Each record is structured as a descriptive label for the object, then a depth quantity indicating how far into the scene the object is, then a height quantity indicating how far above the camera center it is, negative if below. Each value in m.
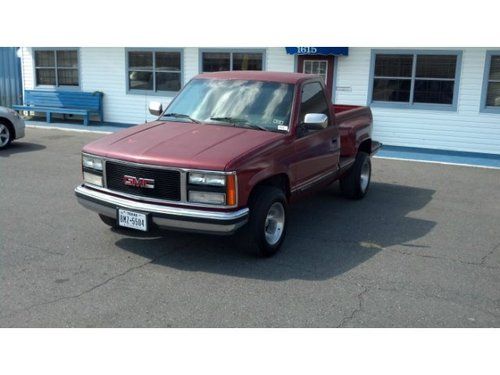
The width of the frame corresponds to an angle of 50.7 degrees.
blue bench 16.69 -1.08
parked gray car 11.82 -1.31
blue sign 13.32 +0.64
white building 12.55 -0.09
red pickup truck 5.08 -0.87
